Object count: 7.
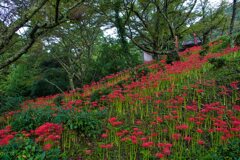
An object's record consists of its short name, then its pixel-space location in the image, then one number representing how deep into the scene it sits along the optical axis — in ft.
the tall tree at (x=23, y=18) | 13.53
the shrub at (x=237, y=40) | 36.55
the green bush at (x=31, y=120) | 15.43
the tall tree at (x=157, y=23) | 48.80
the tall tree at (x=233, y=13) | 27.55
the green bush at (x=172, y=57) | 34.11
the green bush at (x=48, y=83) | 46.39
